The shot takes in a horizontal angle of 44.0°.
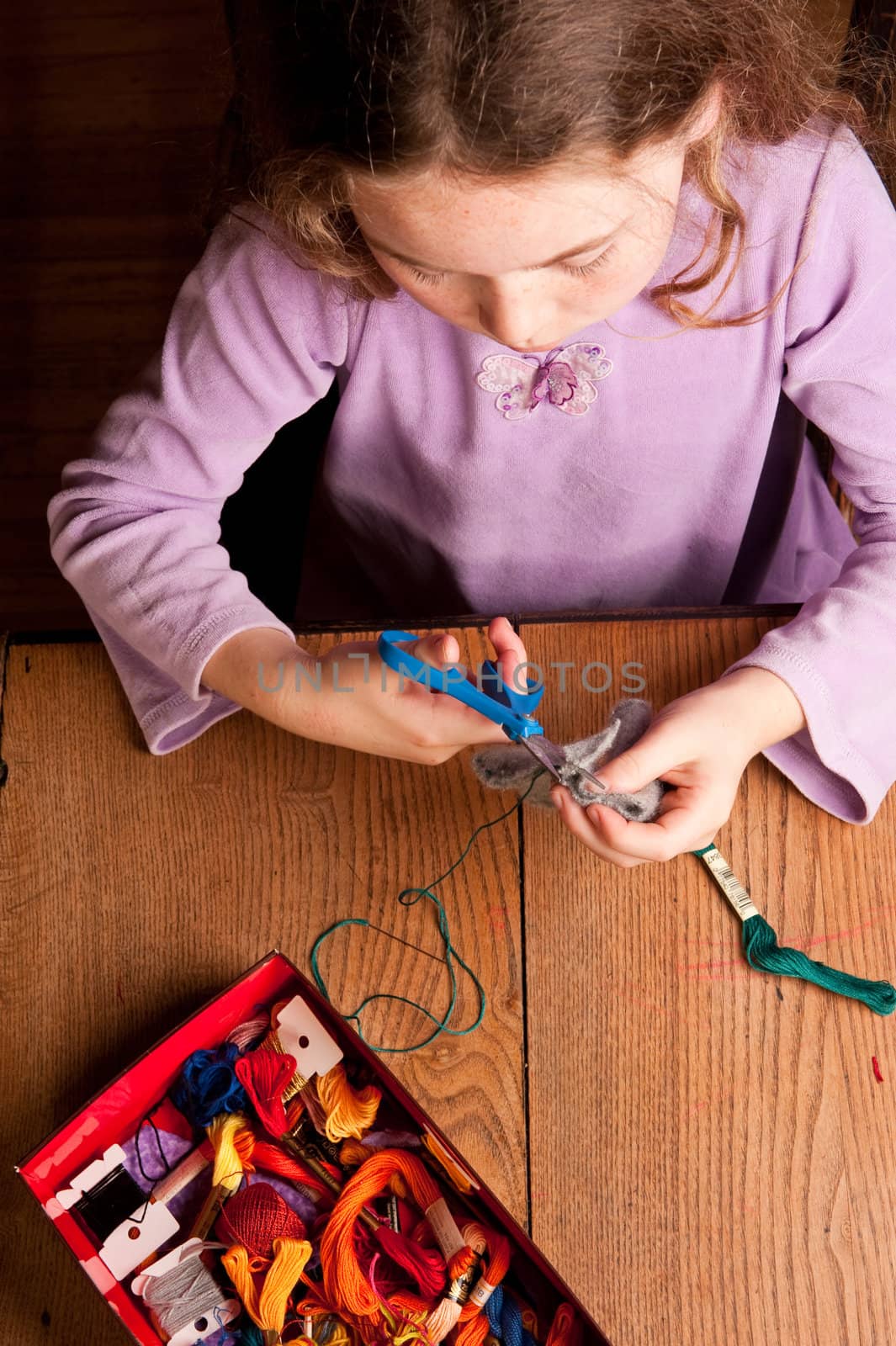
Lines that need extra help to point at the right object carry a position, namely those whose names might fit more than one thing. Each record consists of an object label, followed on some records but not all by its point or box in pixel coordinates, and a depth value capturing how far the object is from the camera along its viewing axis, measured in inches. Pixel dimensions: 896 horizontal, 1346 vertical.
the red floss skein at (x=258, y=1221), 25.4
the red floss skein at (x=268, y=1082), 26.1
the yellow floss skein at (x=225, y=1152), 26.0
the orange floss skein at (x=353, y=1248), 24.9
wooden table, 25.9
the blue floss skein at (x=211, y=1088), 26.3
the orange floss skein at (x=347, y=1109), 26.3
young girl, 20.4
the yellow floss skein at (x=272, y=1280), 25.0
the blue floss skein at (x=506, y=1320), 24.8
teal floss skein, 26.8
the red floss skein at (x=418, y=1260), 25.1
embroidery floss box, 25.0
